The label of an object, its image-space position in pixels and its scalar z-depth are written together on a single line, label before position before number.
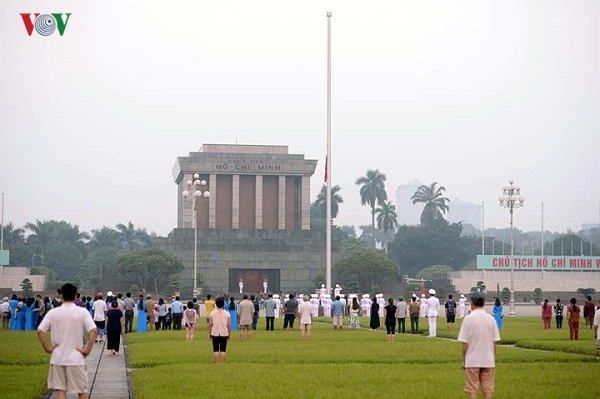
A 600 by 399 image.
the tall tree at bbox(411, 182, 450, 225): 148.62
